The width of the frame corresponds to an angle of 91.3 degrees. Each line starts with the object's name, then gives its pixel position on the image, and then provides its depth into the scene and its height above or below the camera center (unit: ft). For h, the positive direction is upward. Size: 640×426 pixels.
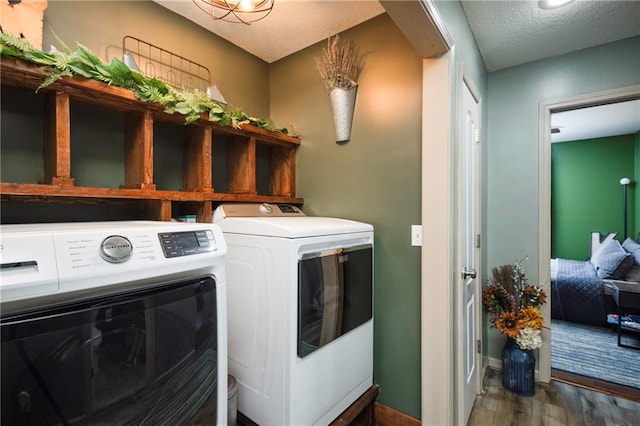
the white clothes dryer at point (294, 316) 4.37 -1.64
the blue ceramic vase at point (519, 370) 7.27 -3.79
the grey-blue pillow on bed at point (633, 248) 11.66 -1.61
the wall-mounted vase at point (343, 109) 6.51 +2.12
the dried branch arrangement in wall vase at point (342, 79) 6.48 +2.72
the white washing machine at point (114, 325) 2.05 -0.92
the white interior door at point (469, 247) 5.78 -0.79
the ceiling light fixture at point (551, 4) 5.64 +3.77
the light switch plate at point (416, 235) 5.72 -0.48
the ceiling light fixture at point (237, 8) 5.23 +3.83
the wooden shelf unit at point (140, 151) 4.01 +0.99
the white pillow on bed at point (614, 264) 11.14 -1.99
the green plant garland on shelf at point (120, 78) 3.74 +1.84
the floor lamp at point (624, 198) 16.06 +0.58
